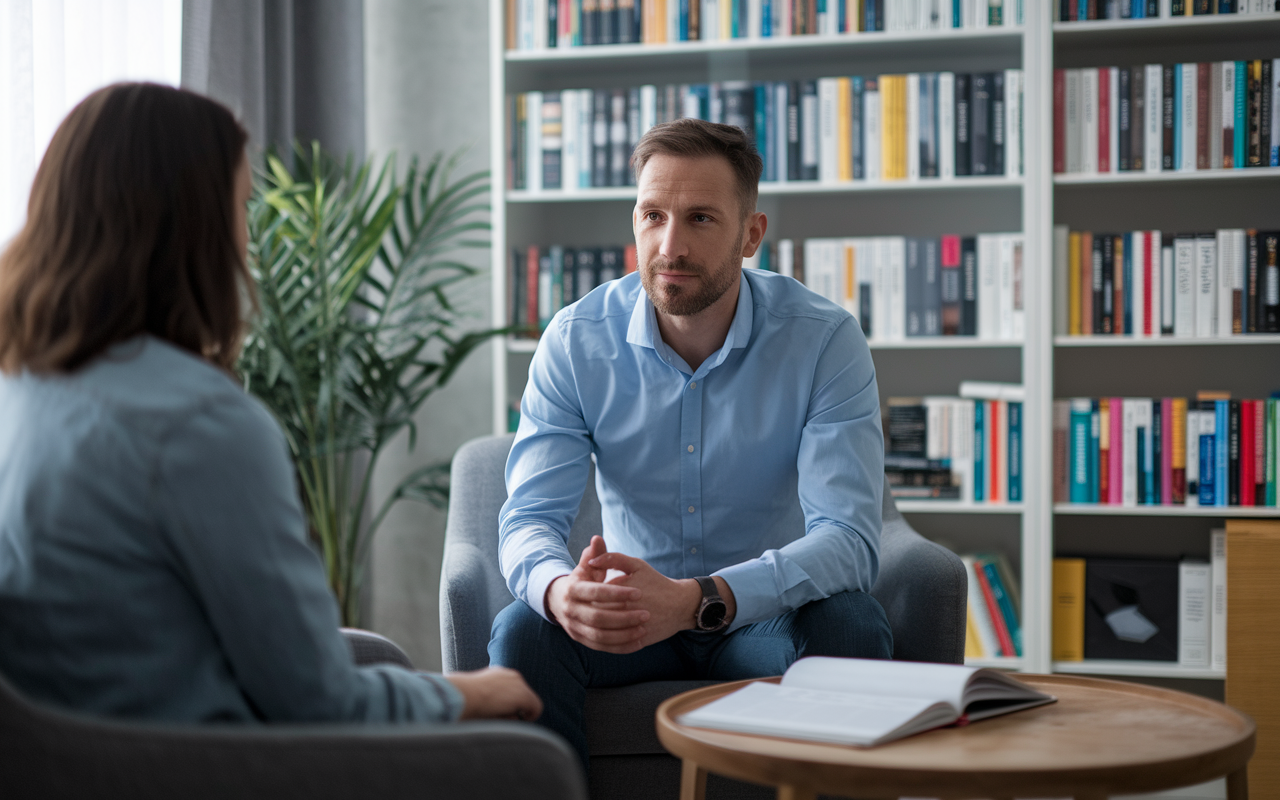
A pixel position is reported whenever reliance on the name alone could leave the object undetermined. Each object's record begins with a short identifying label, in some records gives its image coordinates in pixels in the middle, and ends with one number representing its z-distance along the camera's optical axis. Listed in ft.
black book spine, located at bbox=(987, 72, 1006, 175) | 7.98
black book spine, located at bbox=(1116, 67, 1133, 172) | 7.86
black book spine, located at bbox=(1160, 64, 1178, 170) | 7.79
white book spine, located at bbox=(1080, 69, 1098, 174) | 7.89
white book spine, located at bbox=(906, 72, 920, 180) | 8.11
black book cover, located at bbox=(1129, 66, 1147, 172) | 7.83
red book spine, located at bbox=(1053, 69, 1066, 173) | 7.89
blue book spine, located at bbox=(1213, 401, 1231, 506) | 7.78
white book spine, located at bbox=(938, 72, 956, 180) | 8.05
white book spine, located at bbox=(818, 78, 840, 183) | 8.25
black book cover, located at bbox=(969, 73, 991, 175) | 8.00
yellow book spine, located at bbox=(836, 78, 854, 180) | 8.23
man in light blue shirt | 4.99
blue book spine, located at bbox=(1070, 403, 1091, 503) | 8.00
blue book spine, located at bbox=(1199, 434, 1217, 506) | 7.81
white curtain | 5.92
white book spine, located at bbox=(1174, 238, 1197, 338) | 7.82
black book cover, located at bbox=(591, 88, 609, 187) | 8.55
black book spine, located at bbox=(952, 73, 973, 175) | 8.04
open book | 3.10
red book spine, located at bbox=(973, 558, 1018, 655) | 8.18
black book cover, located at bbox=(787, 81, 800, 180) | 8.33
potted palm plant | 7.01
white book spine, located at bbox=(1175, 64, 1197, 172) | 7.75
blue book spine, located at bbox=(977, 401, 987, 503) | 8.16
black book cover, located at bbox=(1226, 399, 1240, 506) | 7.77
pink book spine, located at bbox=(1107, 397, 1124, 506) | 7.95
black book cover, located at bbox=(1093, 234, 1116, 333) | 7.95
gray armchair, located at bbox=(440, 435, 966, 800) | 4.67
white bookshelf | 7.88
